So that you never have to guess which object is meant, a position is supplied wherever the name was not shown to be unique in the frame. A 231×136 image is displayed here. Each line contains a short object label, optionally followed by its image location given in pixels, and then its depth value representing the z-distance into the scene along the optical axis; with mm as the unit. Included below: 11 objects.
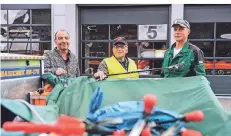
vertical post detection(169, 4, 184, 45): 8781
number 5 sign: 9148
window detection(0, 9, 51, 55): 9461
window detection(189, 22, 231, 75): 9078
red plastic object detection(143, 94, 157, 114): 1665
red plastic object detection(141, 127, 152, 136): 1818
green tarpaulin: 2455
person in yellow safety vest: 3822
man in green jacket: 3455
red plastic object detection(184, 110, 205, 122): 1782
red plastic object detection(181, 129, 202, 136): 1796
